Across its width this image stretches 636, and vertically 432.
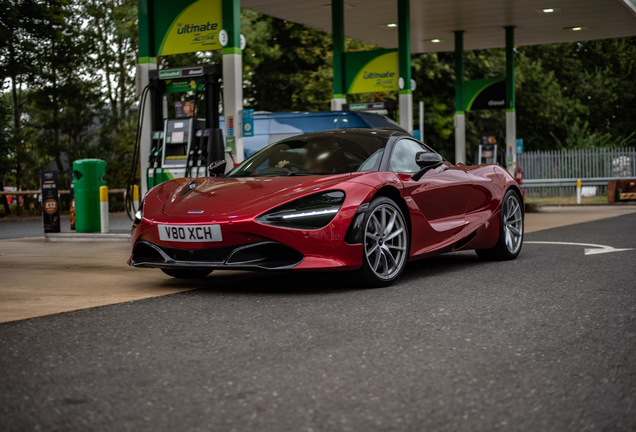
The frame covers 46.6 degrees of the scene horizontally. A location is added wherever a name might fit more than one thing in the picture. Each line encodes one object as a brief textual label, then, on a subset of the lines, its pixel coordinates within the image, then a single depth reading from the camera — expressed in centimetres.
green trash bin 1170
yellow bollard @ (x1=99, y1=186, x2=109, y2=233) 1135
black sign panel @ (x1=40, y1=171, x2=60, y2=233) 1203
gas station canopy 1902
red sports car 512
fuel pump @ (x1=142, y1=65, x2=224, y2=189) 1059
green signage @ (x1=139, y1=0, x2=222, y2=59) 1081
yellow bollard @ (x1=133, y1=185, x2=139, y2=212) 1159
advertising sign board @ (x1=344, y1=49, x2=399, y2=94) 1742
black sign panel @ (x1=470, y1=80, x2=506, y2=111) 2250
